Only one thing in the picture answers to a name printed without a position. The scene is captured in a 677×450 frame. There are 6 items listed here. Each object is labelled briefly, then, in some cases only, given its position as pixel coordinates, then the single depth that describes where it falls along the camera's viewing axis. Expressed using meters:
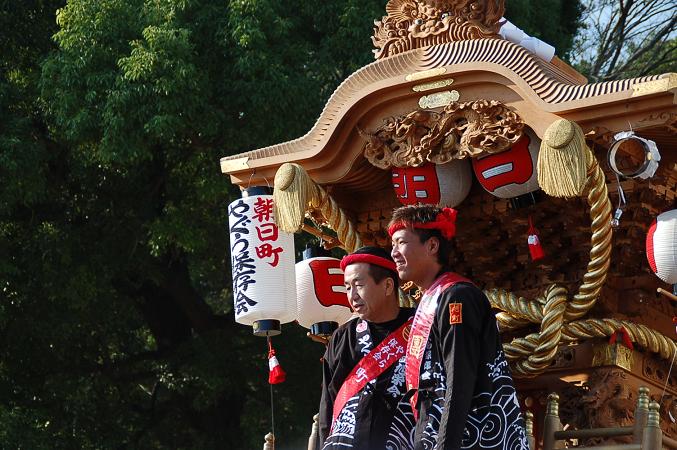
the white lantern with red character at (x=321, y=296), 12.95
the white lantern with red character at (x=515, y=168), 10.66
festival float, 10.20
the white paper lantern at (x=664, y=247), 10.39
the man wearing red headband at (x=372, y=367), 8.92
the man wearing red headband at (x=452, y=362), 7.85
